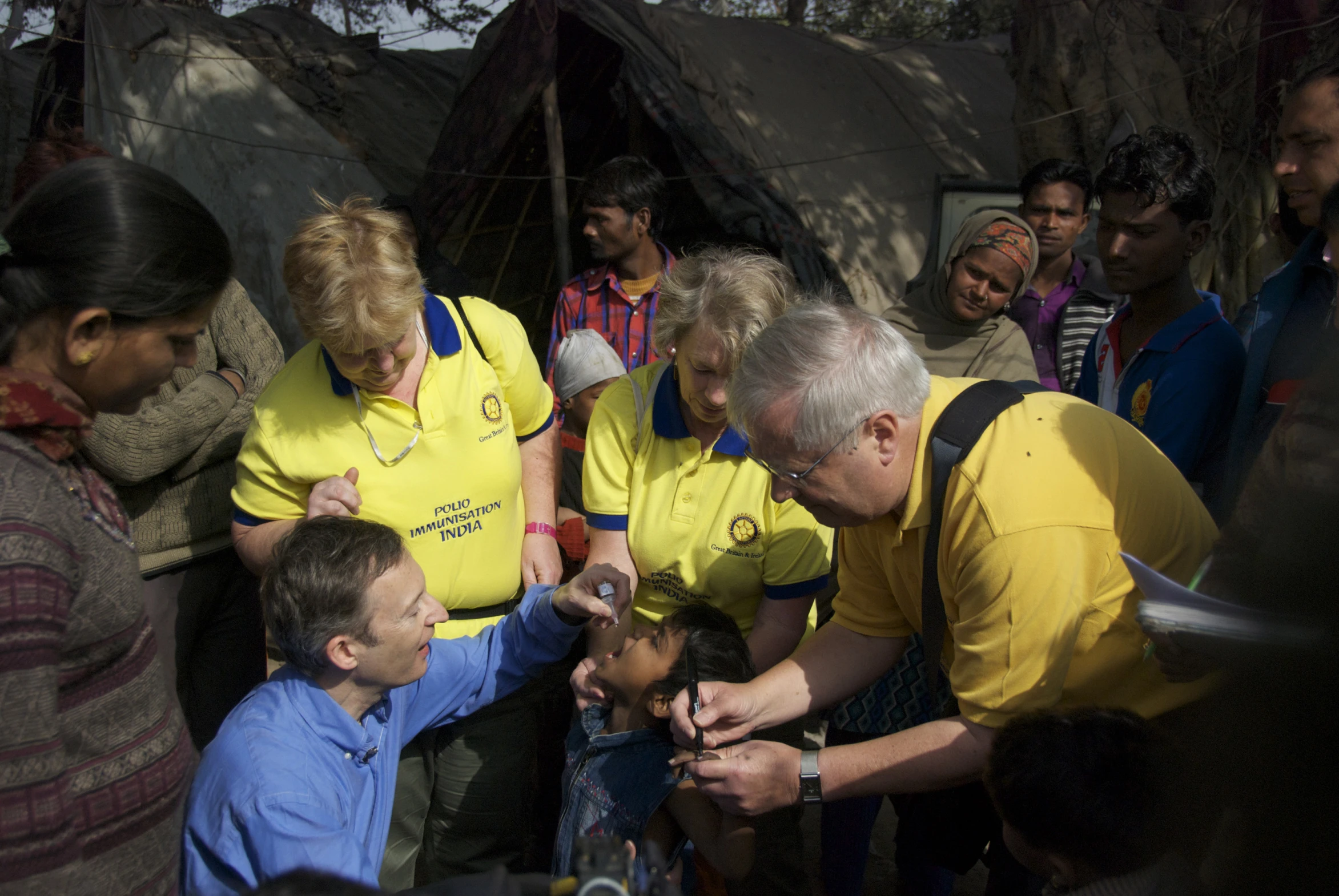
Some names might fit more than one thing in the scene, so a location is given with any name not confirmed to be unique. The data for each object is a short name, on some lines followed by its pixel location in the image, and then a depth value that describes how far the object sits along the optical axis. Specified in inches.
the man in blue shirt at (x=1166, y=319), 115.0
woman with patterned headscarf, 146.6
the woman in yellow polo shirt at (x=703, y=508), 104.7
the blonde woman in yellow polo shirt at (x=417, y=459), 101.5
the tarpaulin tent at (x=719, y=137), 252.8
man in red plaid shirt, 191.8
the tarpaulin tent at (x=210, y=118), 297.6
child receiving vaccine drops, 96.8
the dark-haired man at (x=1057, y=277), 161.0
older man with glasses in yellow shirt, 73.0
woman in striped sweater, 53.7
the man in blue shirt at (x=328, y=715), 76.7
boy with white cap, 159.0
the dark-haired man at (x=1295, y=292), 98.7
